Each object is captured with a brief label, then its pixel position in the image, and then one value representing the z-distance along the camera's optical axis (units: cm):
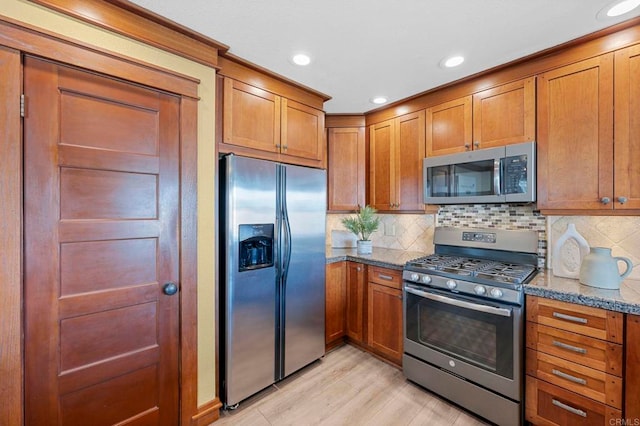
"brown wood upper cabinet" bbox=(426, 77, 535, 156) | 203
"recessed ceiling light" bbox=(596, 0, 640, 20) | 145
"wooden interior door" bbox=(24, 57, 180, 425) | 132
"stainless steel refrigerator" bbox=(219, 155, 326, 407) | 192
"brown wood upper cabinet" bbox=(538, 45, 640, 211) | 164
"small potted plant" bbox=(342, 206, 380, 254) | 290
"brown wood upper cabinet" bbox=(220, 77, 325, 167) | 204
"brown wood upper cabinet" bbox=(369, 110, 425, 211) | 268
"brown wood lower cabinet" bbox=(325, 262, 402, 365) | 246
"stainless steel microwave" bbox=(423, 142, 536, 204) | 200
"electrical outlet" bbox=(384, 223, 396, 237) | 325
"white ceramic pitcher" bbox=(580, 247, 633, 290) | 161
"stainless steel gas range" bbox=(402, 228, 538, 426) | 174
